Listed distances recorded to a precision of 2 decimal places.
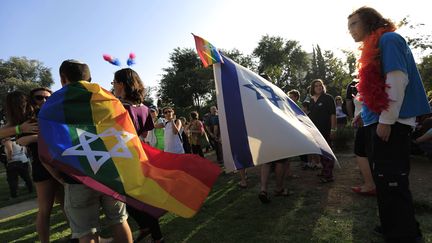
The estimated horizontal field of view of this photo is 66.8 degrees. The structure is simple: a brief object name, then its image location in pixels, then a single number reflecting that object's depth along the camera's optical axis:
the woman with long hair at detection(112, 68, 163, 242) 3.11
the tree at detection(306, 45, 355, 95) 54.30
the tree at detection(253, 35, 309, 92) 55.97
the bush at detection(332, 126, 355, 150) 9.01
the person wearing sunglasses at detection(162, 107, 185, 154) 6.47
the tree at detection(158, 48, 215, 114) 45.56
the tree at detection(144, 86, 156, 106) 49.97
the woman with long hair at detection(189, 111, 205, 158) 9.52
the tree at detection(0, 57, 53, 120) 46.38
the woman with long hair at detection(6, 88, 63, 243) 3.27
